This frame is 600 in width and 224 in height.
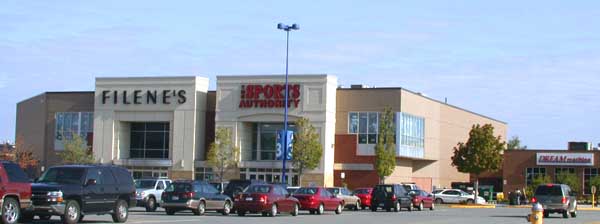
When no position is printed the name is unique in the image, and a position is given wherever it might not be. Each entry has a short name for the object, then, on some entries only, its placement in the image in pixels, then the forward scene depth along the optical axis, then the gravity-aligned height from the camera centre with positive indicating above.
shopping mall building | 76.12 +3.57
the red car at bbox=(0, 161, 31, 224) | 25.86 -0.83
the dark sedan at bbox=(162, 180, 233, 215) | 38.94 -1.38
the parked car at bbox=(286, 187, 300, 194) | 46.08 -1.13
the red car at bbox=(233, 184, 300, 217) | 38.59 -1.42
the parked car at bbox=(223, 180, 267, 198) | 45.38 -0.99
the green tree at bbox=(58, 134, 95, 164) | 77.62 +0.85
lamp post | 60.72 +5.86
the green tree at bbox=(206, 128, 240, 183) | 74.31 +0.95
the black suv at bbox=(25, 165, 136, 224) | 26.94 -0.87
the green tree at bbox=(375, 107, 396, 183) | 72.38 +1.51
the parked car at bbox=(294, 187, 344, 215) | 43.09 -1.50
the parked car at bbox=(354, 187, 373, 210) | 53.03 -1.63
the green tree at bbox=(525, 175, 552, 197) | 77.05 -0.93
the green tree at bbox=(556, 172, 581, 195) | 81.75 -0.74
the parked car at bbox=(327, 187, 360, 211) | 47.90 -1.54
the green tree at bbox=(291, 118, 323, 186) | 72.19 +1.44
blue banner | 73.34 +1.79
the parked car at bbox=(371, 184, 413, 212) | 48.94 -1.52
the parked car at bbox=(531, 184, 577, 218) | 44.34 -1.30
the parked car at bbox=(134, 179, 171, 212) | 43.28 -1.28
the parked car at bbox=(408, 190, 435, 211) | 52.25 -1.71
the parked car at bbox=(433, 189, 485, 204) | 69.31 -2.00
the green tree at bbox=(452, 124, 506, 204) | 69.19 +1.28
